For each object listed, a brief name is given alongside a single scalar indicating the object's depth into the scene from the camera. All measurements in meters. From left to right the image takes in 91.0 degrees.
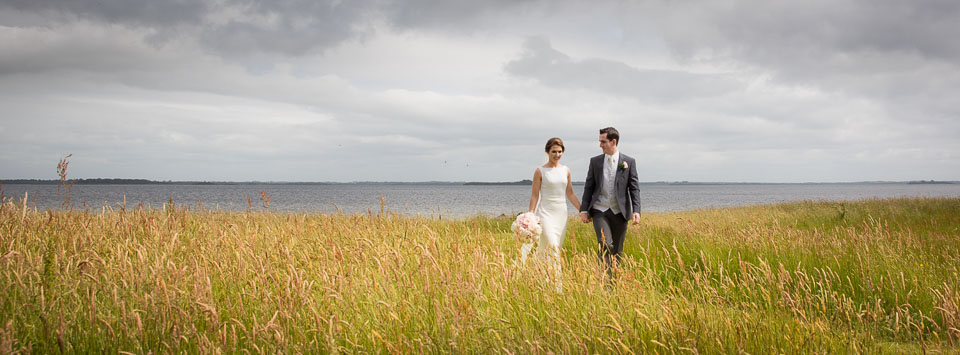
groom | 6.90
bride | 7.07
